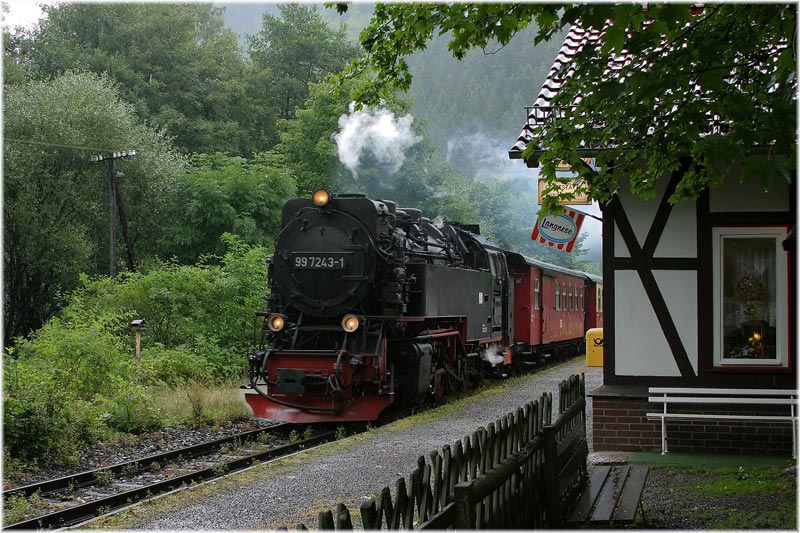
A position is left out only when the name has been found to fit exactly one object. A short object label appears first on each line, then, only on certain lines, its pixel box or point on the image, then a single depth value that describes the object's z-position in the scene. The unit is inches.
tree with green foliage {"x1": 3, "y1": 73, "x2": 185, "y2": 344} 1103.6
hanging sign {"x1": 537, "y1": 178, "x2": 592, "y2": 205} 310.9
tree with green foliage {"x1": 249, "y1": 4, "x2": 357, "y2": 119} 1855.3
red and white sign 493.4
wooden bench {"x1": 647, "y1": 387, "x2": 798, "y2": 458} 343.3
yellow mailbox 743.1
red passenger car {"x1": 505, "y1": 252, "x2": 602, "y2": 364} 757.3
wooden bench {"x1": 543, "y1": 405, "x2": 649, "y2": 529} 226.8
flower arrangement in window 358.9
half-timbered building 354.0
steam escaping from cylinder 652.6
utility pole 1003.9
